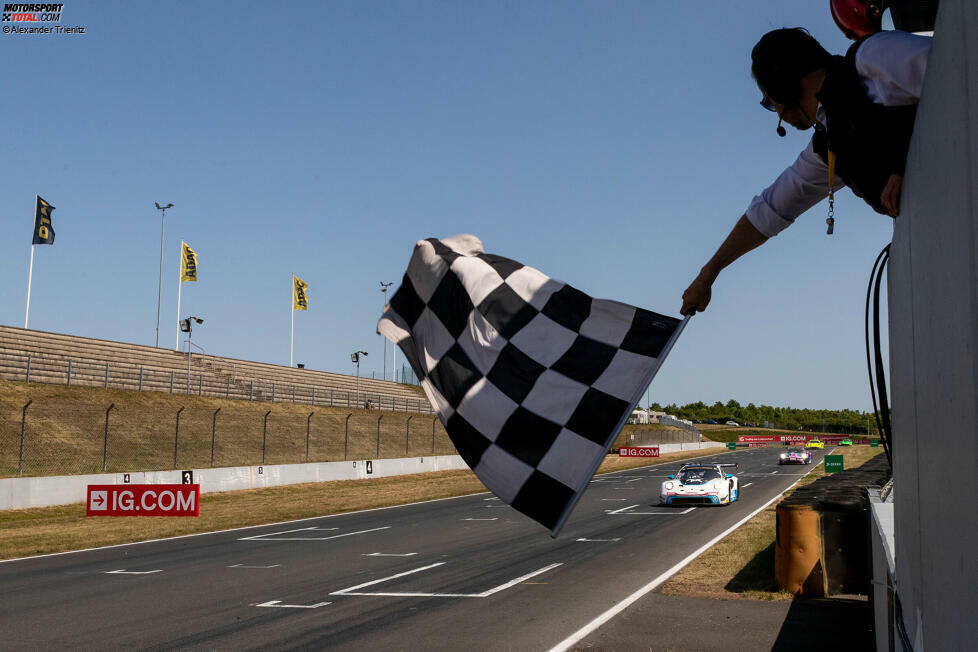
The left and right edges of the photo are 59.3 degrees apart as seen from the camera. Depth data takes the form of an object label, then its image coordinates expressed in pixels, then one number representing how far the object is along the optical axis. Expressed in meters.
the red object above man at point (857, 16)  2.29
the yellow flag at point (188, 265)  52.34
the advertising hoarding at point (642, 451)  66.50
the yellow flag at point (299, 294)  60.84
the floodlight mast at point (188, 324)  44.90
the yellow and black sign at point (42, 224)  41.84
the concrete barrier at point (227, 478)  21.81
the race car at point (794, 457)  51.62
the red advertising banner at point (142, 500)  21.30
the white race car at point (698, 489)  22.69
